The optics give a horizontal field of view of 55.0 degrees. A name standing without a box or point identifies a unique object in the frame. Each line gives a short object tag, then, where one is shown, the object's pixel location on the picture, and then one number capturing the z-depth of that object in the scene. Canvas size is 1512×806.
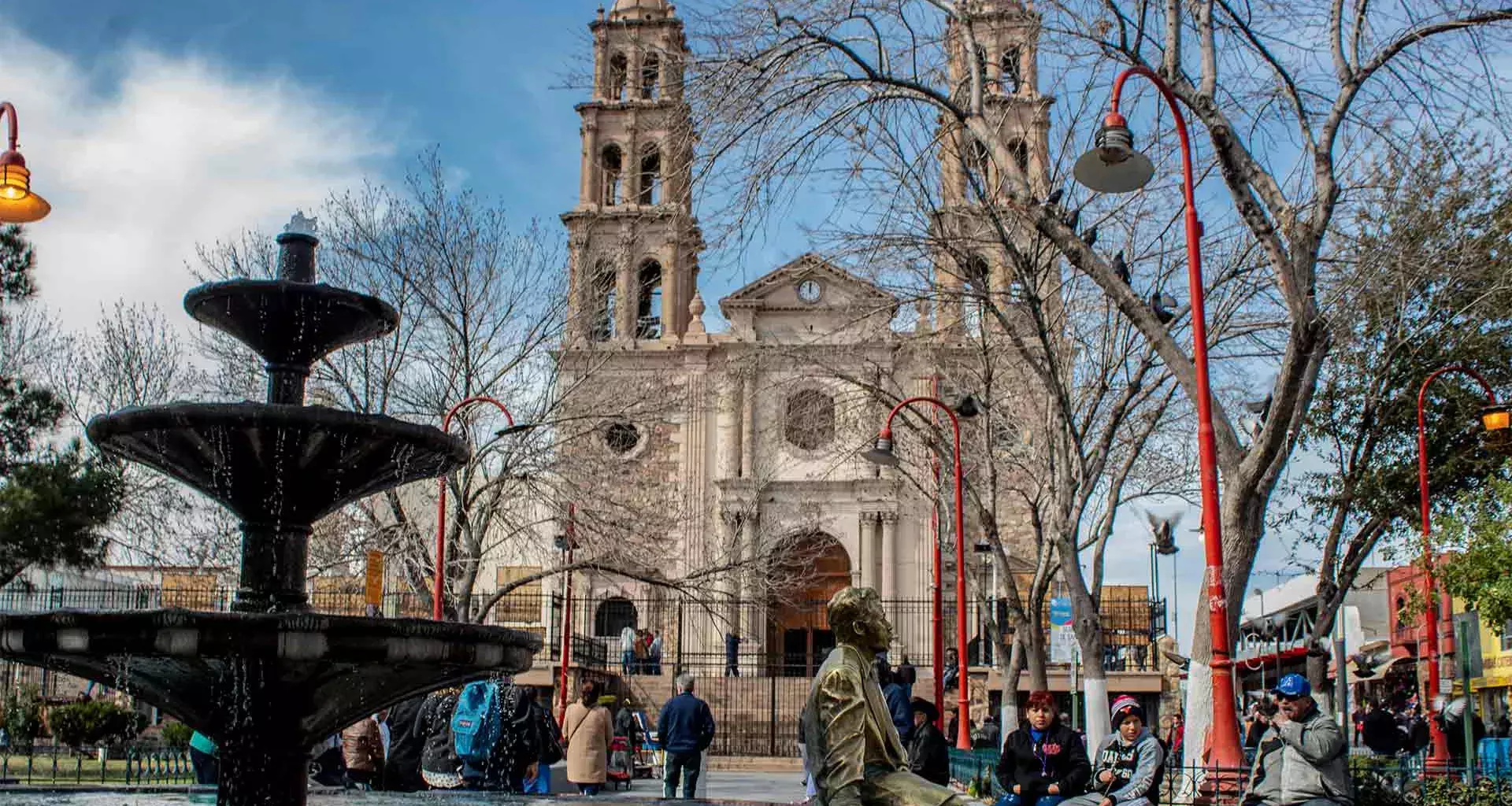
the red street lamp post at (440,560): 17.91
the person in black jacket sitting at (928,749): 9.34
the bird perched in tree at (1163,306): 14.85
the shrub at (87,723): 24.89
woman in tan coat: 13.09
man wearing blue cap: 8.12
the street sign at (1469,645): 13.01
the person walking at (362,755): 11.55
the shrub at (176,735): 24.01
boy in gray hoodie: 8.20
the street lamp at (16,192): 11.58
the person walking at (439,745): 10.95
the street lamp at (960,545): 18.80
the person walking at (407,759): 11.28
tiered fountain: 6.70
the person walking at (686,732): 13.21
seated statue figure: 4.63
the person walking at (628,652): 30.92
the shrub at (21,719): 25.69
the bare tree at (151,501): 24.53
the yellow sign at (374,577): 20.36
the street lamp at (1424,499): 17.34
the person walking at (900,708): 9.88
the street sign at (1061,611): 23.55
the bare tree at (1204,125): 10.95
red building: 20.05
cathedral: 23.48
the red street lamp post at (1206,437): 10.47
